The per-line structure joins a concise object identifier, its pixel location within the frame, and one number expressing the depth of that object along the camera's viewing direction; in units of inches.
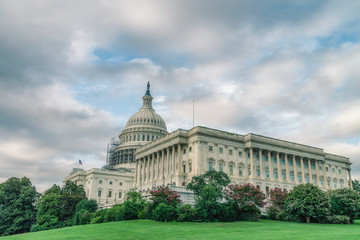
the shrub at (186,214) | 1830.7
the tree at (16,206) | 3134.8
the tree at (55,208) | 2701.3
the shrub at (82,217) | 2303.2
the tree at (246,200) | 2005.4
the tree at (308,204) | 1914.4
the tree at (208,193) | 1908.8
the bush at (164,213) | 1814.7
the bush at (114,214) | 1961.1
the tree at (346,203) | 2039.9
